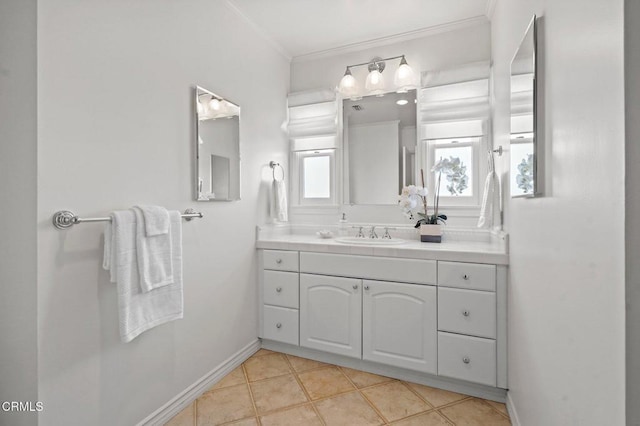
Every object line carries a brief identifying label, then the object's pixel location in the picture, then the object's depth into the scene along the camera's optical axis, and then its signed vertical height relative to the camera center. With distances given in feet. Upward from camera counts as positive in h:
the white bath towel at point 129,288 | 4.34 -1.06
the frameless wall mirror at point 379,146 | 8.48 +1.83
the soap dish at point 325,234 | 8.55 -0.57
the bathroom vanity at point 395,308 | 6.01 -2.03
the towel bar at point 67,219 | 3.90 -0.08
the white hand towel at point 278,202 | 8.61 +0.29
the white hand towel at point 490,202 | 6.62 +0.23
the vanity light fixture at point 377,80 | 8.13 +3.51
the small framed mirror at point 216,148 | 6.19 +1.37
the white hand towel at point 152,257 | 4.59 -0.68
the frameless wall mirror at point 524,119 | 3.81 +1.25
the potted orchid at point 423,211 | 7.68 +0.05
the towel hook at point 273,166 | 8.78 +1.30
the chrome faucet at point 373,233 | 8.39 -0.54
